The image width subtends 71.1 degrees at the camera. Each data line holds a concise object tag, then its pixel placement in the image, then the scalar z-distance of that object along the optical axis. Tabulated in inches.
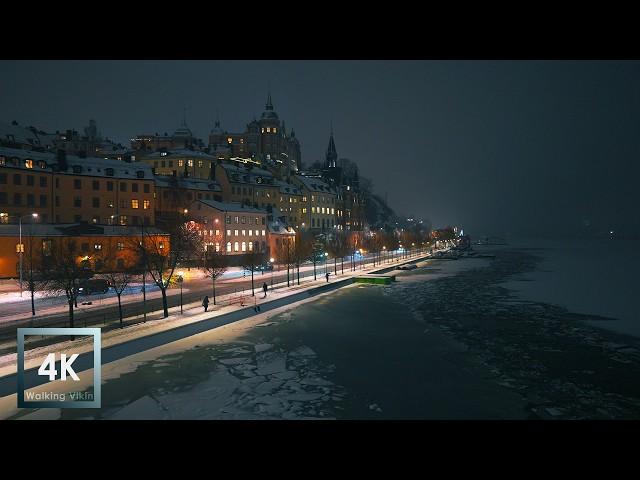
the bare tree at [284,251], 2754.9
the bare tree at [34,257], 1770.4
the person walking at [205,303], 1285.7
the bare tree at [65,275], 1095.6
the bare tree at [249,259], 2586.1
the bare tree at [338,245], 3678.9
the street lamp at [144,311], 1154.2
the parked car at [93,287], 1574.8
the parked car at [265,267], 2590.3
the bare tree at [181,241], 2175.2
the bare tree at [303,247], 2805.6
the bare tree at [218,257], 2281.6
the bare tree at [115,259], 2058.3
